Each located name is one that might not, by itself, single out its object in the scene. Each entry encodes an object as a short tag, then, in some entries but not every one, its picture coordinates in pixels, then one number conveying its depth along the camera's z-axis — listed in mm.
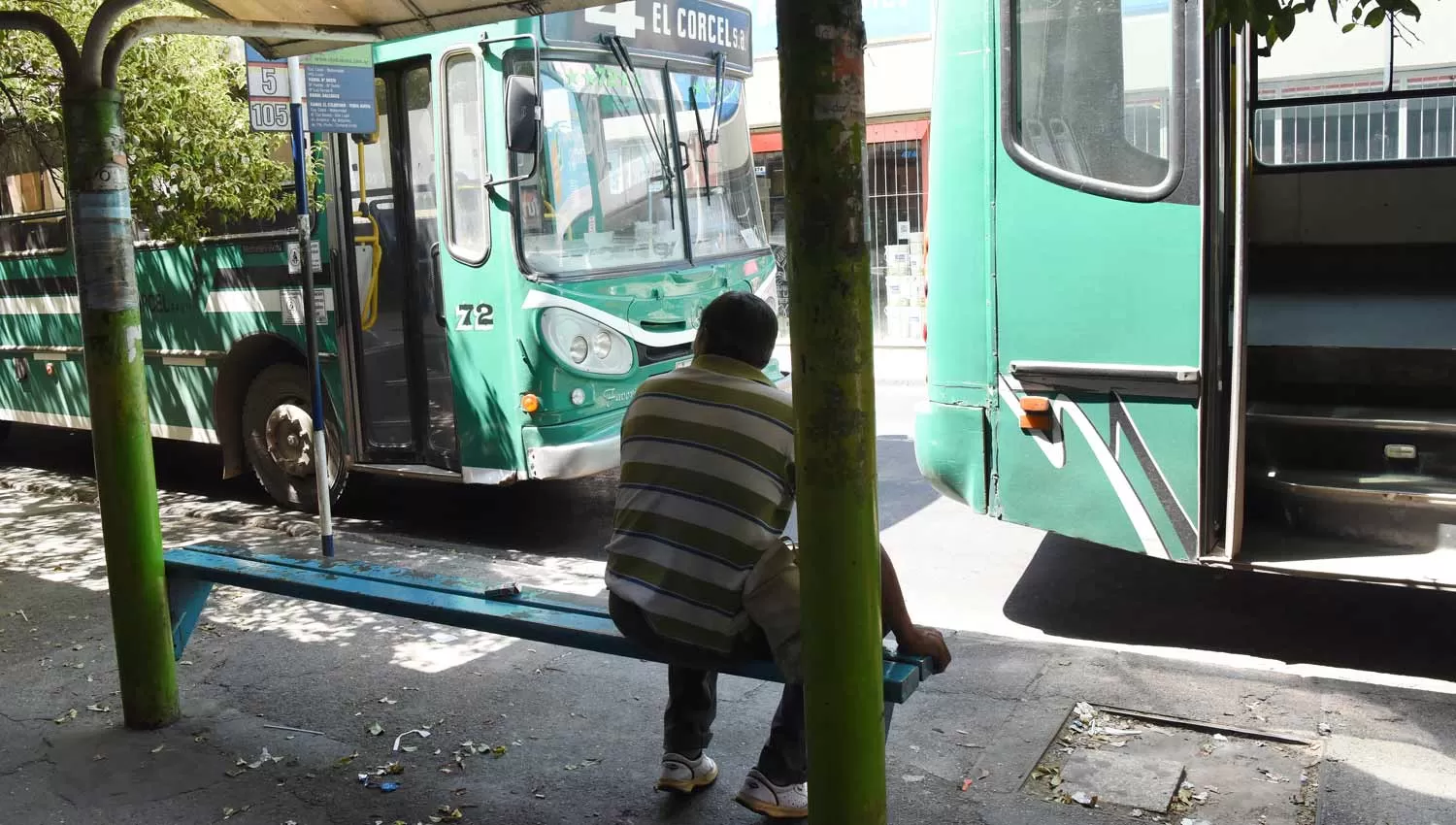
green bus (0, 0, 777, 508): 7023
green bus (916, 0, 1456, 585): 4875
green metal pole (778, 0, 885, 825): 2500
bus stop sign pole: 6781
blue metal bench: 3859
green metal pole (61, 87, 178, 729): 4238
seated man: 3367
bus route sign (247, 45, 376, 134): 6527
